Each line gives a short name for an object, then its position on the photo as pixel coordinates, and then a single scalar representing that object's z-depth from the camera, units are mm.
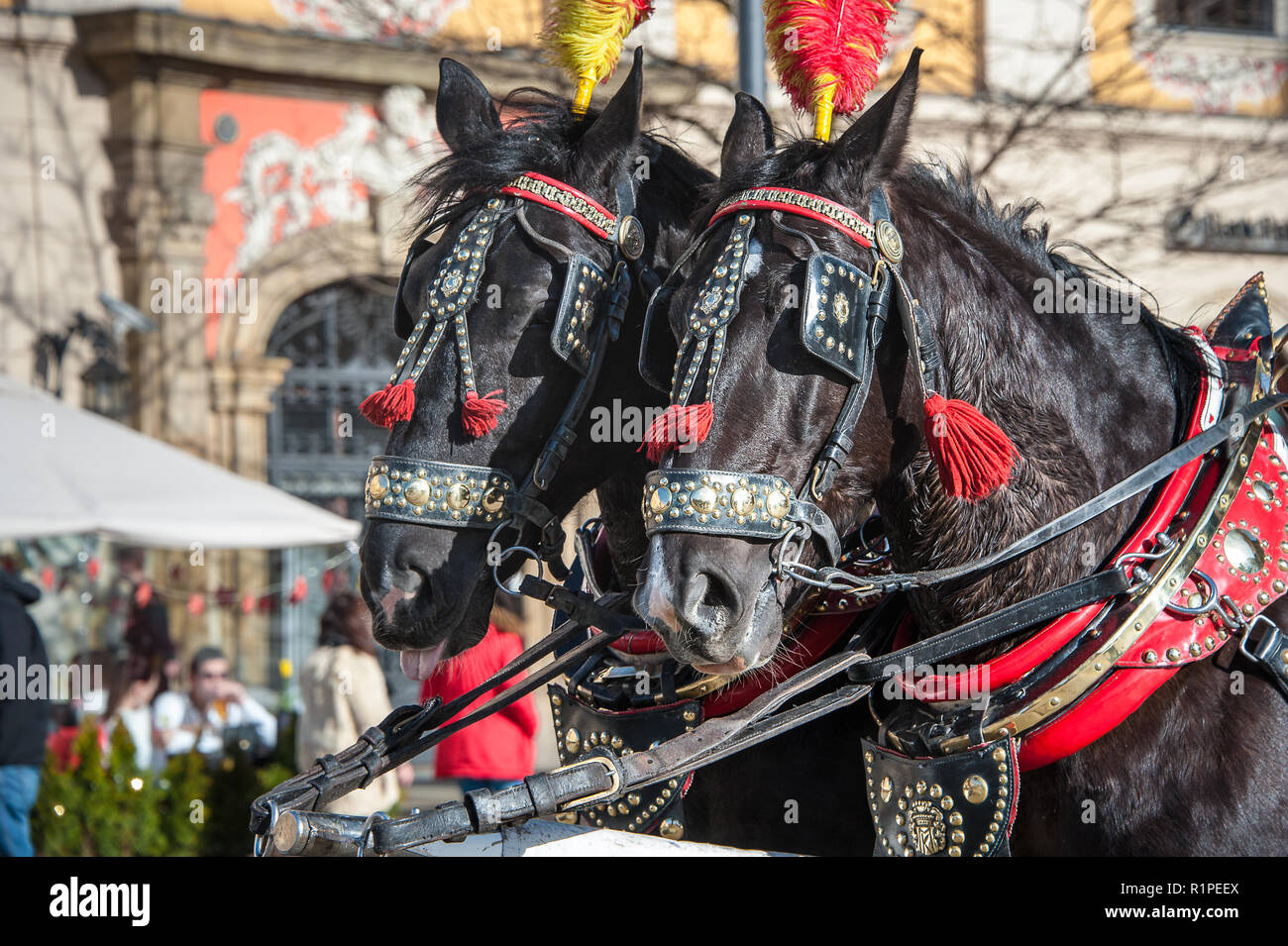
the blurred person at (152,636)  8938
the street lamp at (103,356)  9469
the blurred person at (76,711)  7969
